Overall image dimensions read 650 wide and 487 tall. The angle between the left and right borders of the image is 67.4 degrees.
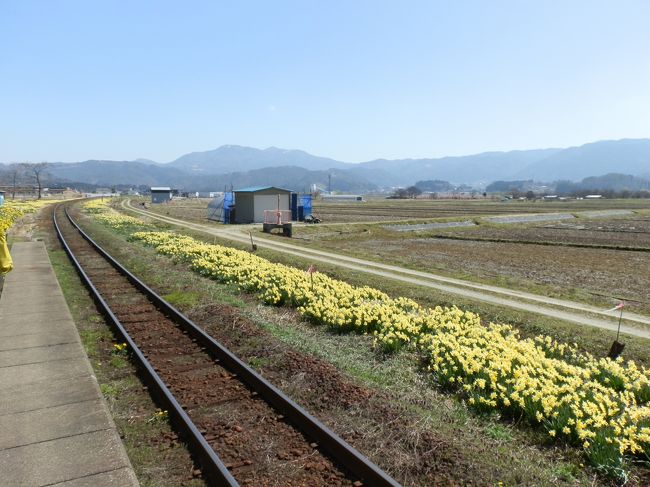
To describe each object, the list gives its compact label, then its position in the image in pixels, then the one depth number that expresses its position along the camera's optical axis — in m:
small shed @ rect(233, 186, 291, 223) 44.31
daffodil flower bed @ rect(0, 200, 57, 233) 45.06
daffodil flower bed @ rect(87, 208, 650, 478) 6.26
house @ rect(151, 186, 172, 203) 114.88
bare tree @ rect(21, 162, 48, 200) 150.38
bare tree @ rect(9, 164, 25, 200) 163.38
